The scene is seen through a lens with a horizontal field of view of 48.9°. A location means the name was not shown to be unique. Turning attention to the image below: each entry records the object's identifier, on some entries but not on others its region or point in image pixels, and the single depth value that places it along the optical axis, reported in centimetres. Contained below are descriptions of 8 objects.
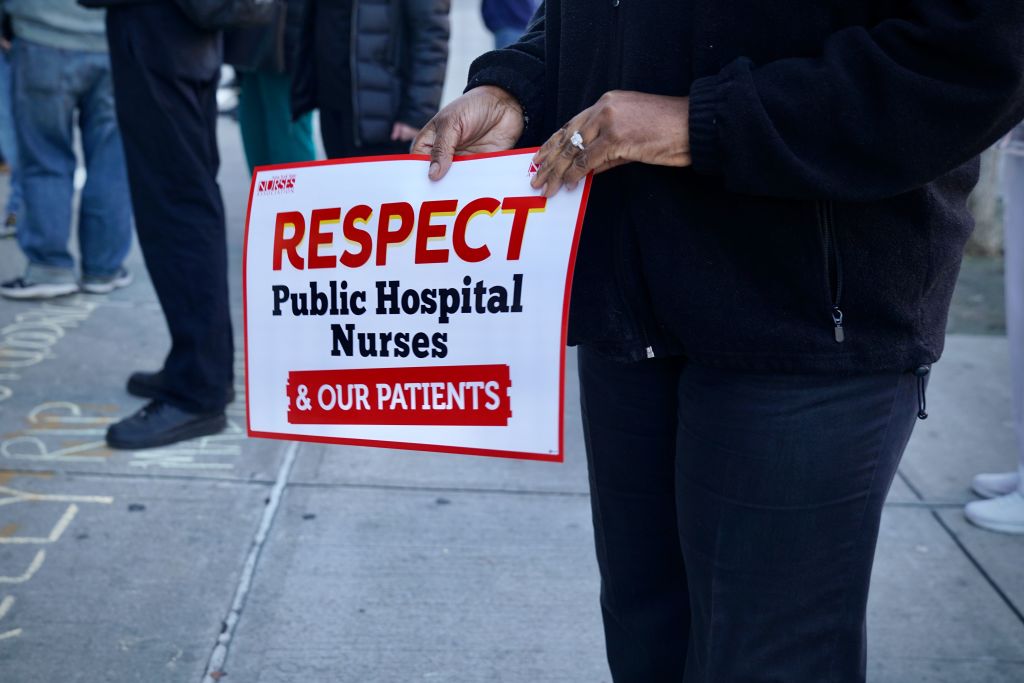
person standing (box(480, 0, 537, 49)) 633
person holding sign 127
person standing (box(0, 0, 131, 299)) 496
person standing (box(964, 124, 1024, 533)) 336
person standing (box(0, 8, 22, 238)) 612
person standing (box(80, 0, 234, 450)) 349
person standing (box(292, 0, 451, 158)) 407
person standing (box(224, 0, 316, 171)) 491
